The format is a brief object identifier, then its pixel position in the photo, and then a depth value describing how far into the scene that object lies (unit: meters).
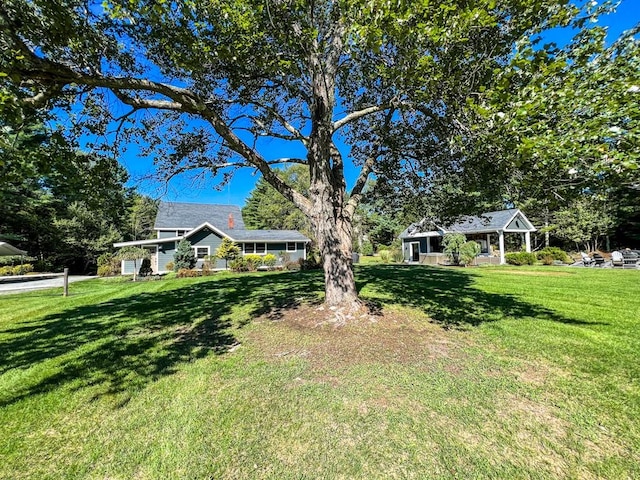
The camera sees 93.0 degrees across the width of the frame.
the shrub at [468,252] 21.20
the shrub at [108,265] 22.69
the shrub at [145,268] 21.12
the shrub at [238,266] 20.41
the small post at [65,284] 11.24
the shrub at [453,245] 21.80
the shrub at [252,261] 20.97
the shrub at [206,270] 19.11
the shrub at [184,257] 22.35
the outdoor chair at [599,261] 20.26
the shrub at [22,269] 22.52
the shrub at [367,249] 42.97
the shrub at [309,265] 20.06
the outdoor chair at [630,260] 17.86
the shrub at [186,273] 18.36
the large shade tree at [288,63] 3.70
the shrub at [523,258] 20.80
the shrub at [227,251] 22.81
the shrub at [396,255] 30.40
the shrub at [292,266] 20.66
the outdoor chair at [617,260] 18.81
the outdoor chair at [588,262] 20.54
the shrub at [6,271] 21.77
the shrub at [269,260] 23.00
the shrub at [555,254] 22.34
